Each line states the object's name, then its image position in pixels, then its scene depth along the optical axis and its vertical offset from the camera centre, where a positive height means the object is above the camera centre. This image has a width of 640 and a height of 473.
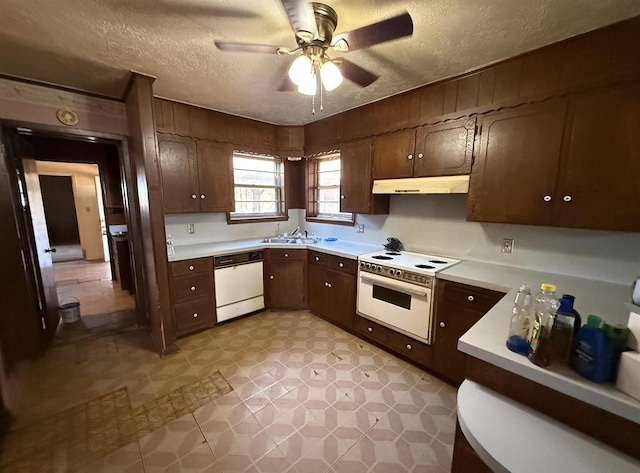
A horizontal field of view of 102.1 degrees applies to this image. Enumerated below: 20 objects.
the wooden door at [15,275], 2.22 -0.69
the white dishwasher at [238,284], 3.00 -1.03
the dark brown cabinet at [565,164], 1.52 +0.24
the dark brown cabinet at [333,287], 2.85 -1.03
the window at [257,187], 3.59 +0.17
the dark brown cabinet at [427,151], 2.16 +0.45
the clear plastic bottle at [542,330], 0.93 -0.48
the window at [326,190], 3.57 +0.12
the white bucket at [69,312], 3.18 -1.39
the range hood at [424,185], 2.17 +0.13
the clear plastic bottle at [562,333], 0.91 -0.48
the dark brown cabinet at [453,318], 1.91 -0.92
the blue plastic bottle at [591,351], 0.85 -0.51
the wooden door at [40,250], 2.62 -0.56
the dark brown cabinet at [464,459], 1.04 -1.07
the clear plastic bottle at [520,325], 1.02 -0.51
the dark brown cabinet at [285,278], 3.34 -1.03
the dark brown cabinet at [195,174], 2.78 +0.28
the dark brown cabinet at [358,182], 2.87 +0.19
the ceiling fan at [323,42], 1.18 +0.82
